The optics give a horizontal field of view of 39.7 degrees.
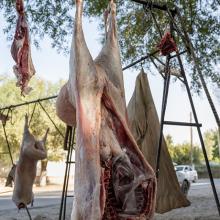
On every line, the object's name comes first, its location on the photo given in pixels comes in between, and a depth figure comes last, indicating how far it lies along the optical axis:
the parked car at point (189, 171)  24.20
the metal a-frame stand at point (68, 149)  4.18
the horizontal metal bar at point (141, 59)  3.55
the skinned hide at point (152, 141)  3.78
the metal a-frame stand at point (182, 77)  2.80
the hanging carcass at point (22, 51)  2.19
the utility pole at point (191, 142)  35.19
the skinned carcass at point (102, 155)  1.54
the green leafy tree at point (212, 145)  48.77
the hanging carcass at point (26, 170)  5.03
